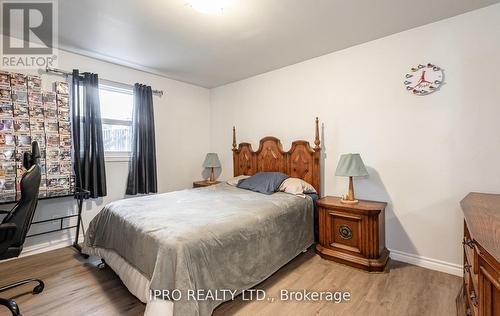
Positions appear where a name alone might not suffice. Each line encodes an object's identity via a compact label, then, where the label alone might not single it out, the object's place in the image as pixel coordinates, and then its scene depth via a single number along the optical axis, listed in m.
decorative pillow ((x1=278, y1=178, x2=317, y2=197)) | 2.81
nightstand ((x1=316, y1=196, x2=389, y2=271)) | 2.26
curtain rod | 2.76
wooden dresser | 0.86
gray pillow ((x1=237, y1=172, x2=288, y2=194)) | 2.94
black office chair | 1.57
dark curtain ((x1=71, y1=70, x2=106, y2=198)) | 2.87
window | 3.29
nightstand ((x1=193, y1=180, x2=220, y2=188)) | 4.00
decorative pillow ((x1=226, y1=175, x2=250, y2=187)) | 3.46
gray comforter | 1.48
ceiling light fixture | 1.95
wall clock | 2.26
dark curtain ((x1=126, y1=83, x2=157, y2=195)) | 3.42
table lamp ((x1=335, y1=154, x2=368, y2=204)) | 2.42
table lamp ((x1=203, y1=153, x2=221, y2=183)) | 4.09
